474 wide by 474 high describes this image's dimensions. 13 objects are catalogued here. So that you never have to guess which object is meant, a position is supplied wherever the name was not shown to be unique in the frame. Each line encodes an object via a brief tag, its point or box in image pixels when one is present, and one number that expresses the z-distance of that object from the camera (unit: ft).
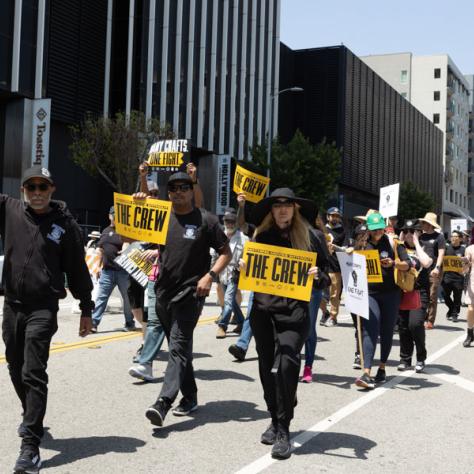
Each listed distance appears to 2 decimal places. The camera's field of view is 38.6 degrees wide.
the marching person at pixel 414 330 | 26.18
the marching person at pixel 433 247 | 35.29
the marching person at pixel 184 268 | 17.49
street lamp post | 119.98
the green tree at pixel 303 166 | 119.34
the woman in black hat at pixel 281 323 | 15.31
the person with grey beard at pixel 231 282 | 33.96
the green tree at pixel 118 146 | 86.99
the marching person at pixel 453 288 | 46.29
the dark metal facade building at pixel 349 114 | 174.09
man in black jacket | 14.06
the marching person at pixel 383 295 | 23.41
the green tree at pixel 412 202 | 202.39
